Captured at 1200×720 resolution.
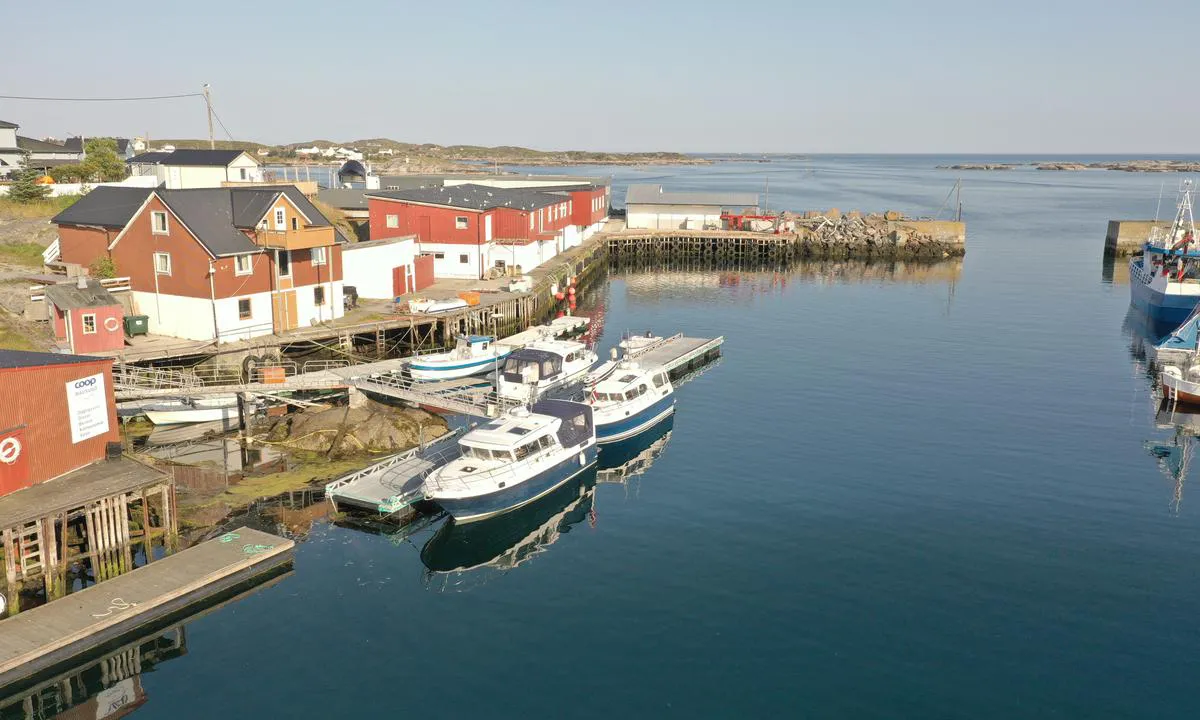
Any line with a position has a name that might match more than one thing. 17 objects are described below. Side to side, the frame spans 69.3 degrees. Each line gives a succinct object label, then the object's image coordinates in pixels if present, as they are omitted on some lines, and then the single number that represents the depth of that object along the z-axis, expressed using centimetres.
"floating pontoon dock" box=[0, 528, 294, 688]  2383
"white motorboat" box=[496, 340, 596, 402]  4541
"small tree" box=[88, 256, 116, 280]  5188
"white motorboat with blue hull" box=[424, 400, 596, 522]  3366
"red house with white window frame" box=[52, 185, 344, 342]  4912
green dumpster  4928
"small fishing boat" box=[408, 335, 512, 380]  4800
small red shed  4475
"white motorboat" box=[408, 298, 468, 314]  5825
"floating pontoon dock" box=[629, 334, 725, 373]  5741
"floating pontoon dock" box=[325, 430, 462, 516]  3419
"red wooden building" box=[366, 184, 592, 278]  7319
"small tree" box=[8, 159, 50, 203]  7169
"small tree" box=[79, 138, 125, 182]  8456
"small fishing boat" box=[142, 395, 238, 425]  4238
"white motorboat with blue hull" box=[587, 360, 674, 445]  4412
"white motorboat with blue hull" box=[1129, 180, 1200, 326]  7119
